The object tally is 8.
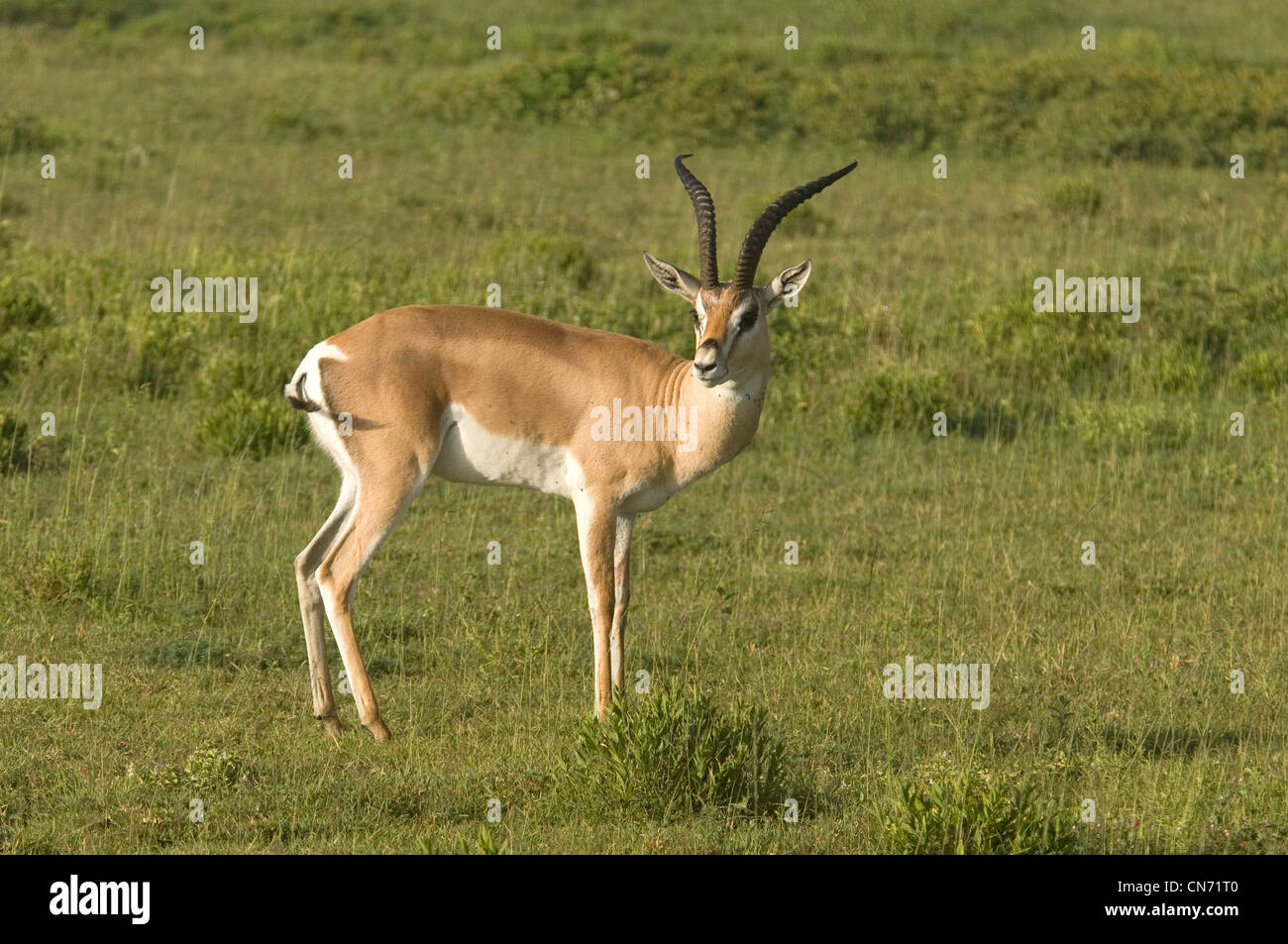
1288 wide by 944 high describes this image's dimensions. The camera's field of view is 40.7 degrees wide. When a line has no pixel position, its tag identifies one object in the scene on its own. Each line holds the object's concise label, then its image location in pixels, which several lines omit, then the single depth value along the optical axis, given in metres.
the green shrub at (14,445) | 10.09
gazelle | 6.78
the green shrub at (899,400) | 11.59
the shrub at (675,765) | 6.02
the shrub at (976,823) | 5.46
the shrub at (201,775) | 6.06
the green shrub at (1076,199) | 17.16
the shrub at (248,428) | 10.63
